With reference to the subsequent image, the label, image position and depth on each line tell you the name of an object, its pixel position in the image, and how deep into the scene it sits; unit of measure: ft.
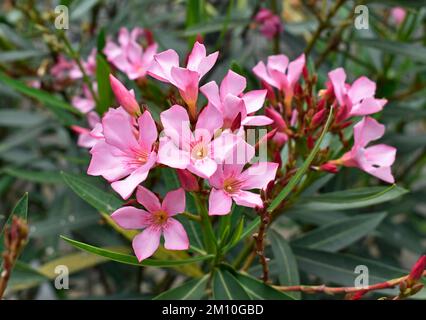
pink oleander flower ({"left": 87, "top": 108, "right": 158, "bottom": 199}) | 2.28
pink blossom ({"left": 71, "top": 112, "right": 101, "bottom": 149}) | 3.45
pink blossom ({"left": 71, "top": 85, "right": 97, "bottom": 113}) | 3.85
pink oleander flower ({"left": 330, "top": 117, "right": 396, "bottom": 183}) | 2.86
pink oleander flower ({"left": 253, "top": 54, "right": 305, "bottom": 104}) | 2.95
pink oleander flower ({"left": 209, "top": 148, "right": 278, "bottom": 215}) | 2.27
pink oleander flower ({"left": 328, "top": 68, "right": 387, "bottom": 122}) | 2.84
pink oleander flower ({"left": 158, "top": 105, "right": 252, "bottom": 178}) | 2.18
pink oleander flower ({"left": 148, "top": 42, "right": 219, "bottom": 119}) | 2.40
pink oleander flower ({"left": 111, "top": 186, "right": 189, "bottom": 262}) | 2.39
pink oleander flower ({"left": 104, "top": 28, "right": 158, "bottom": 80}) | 3.57
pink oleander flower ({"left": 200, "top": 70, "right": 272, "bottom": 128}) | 2.35
